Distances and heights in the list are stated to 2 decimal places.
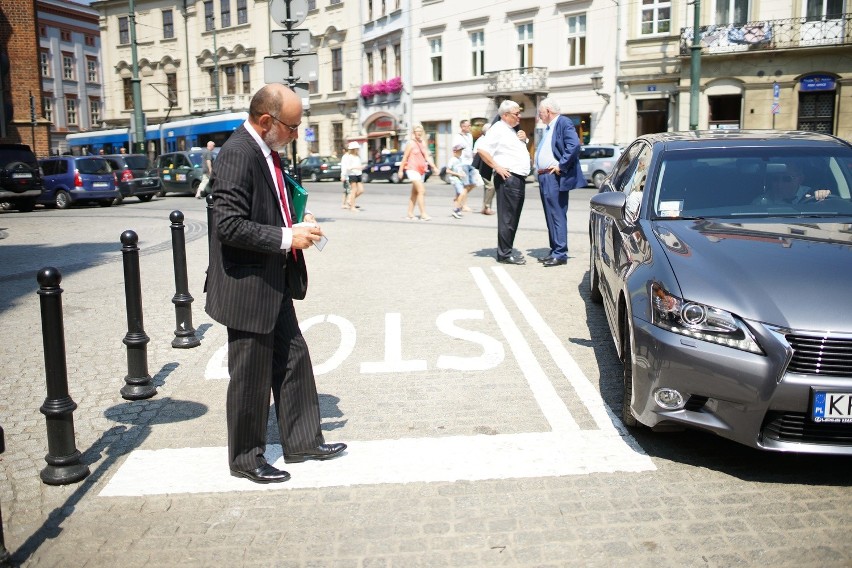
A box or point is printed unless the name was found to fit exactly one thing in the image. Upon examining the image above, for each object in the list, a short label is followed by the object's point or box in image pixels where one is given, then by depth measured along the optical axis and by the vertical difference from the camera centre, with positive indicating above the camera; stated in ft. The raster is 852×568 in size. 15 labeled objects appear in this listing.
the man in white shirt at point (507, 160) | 32.68 +0.04
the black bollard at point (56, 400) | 12.98 -3.67
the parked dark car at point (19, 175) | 75.92 -0.75
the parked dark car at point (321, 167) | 139.33 -0.66
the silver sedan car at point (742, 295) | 11.94 -2.10
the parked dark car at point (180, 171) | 98.99 -0.73
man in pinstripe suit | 12.06 -1.56
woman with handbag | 55.42 -0.15
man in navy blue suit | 32.58 -0.27
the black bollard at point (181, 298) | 22.43 -3.56
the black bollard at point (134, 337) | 17.94 -3.70
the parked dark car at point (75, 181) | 82.74 -1.43
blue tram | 128.57 +5.27
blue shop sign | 109.42 +9.61
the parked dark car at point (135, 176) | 89.15 -1.14
